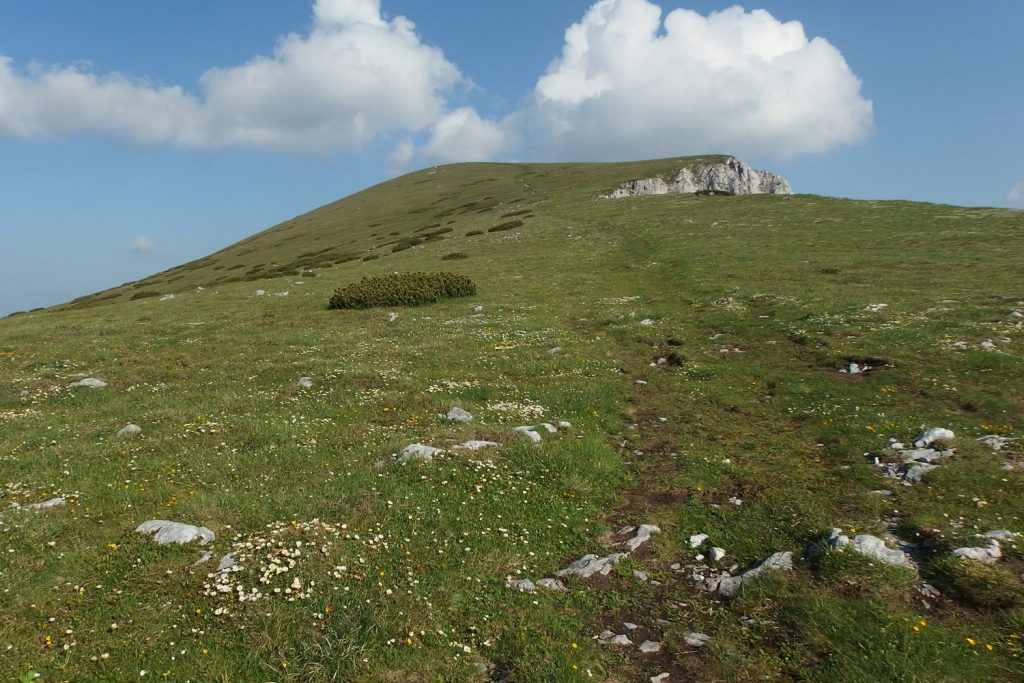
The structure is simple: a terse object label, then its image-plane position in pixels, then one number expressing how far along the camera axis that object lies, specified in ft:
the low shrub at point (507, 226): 199.97
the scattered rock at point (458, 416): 53.26
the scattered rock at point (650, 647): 26.05
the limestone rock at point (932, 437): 43.24
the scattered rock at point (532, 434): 48.26
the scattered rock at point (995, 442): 41.47
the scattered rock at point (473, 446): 45.60
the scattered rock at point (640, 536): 34.47
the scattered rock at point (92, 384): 65.70
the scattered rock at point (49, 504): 35.93
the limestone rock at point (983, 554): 28.94
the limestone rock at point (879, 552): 29.50
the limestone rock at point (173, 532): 32.68
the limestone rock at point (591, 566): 32.01
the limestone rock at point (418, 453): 43.44
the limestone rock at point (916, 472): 38.42
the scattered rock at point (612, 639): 26.62
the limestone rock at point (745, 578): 30.19
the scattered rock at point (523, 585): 30.19
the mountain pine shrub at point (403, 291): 114.42
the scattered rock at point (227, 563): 30.17
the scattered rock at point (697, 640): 26.48
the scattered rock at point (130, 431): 48.52
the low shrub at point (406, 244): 196.44
